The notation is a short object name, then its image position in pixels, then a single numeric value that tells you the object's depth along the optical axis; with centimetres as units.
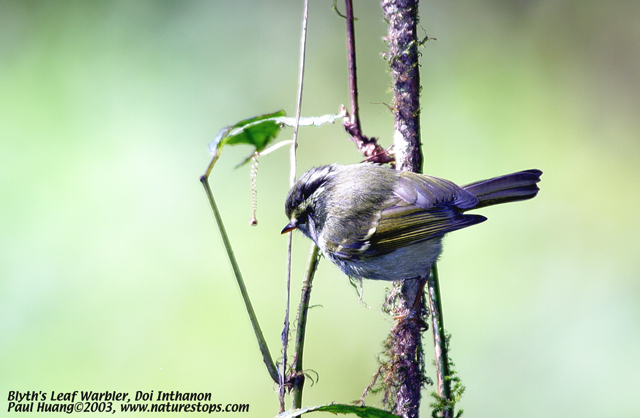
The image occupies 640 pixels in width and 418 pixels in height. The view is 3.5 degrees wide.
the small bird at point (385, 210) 383
